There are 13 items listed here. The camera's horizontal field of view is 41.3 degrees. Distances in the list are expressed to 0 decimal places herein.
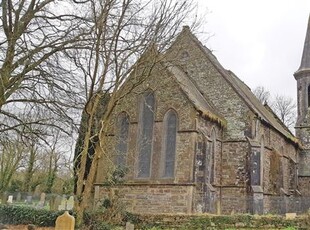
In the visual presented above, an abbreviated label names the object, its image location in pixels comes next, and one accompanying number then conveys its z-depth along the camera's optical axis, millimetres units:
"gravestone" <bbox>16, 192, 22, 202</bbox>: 31305
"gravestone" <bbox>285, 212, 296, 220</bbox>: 16838
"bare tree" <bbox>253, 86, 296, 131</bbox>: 54353
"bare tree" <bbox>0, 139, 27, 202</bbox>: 40031
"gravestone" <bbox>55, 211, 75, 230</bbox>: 8984
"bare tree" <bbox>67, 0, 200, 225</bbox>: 14978
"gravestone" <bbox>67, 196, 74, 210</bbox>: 21172
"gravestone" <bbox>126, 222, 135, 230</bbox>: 14820
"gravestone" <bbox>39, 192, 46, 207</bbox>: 25358
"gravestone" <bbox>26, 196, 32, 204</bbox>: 29178
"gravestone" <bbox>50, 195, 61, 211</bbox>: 21847
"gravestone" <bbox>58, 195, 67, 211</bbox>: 21150
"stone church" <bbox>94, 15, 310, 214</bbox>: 18641
